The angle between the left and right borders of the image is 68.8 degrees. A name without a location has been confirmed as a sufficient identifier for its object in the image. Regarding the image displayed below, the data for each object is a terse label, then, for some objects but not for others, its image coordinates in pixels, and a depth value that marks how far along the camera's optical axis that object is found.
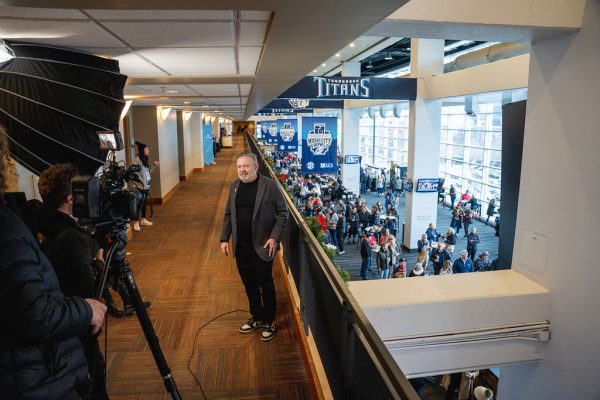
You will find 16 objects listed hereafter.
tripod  2.34
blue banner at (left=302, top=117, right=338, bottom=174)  10.59
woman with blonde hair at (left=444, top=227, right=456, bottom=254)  11.42
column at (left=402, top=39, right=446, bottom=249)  12.57
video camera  2.14
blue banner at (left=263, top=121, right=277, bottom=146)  18.88
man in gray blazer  3.43
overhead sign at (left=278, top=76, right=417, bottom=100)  11.12
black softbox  2.17
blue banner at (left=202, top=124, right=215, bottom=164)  20.97
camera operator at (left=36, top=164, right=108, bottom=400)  2.12
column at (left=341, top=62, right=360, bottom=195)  18.45
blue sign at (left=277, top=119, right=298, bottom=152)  15.84
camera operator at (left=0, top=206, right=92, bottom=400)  1.28
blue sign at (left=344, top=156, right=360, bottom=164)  18.77
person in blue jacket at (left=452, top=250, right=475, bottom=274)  9.40
